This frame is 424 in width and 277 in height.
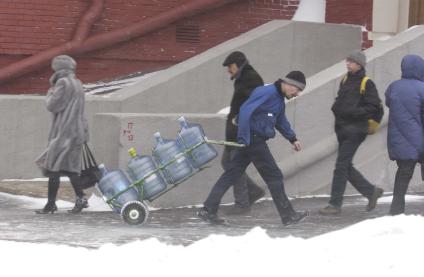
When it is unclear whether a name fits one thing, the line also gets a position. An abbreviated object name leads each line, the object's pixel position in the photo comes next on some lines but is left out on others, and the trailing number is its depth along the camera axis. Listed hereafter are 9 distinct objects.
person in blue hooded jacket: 18.33
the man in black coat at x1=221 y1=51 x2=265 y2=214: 19.16
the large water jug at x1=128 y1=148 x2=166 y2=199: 18.77
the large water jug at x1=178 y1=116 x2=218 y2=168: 18.95
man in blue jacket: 18.02
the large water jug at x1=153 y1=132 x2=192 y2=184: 18.91
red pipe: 28.23
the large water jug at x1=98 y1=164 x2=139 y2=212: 18.66
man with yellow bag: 19.12
